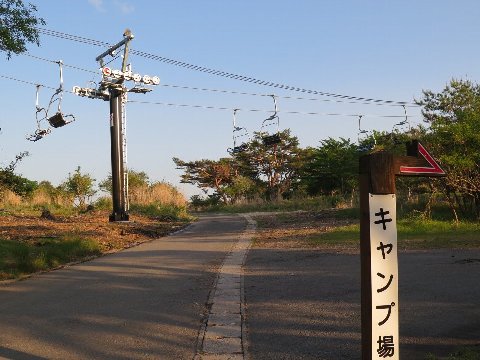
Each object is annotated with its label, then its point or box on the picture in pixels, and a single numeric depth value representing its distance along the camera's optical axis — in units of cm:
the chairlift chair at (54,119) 1909
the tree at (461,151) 1656
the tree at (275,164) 5378
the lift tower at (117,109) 2230
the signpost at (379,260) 404
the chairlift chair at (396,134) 2168
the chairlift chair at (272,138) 2259
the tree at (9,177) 1371
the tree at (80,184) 3719
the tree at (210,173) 5669
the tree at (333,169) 3794
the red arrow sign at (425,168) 439
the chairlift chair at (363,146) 3298
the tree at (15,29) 981
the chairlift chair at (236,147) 2392
